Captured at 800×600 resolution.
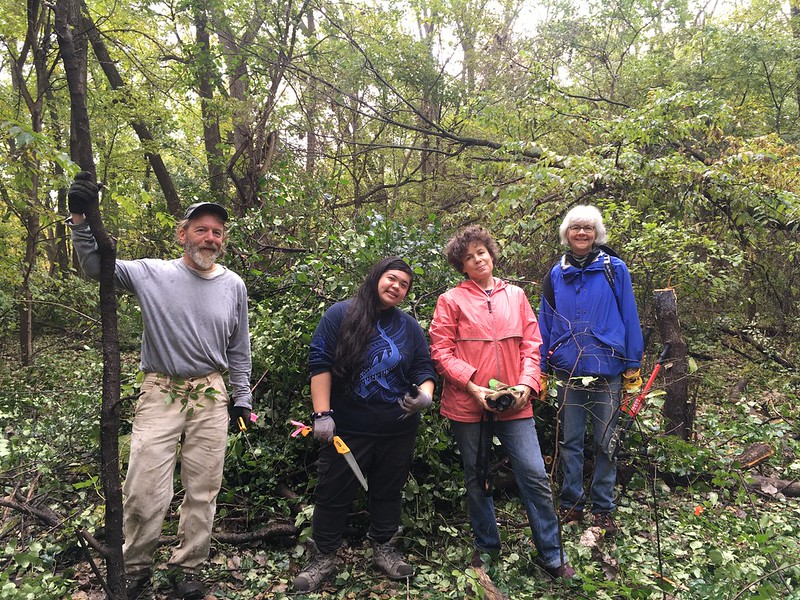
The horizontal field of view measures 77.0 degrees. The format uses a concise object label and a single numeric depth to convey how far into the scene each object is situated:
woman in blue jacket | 3.28
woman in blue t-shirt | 2.86
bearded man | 2.58
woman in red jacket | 2.87
